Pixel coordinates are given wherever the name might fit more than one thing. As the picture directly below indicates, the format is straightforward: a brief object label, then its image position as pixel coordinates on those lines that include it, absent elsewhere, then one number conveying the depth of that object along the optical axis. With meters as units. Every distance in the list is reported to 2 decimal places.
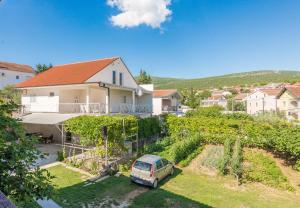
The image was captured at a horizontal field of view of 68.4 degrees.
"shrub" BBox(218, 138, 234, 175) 16.58
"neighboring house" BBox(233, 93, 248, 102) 88.61
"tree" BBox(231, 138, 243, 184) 15.80
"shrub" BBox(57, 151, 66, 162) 18.33
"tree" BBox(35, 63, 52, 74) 53.28
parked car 13.59
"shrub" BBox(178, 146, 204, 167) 18.27
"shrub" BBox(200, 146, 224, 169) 17.83
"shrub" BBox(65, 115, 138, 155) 17.08
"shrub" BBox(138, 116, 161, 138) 21.86
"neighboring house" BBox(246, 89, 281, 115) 58.89
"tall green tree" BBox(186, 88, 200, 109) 67.80
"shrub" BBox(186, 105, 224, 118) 29.91
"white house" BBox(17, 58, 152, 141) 22.84
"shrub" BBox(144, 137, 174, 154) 20.22
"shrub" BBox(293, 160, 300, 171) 16.38
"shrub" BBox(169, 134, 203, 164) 18.48
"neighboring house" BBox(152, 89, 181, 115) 50.09
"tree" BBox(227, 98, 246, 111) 75.00
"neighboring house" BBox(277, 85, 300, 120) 39.22
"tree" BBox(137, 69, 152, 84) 67.44
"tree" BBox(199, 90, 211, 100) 116.38
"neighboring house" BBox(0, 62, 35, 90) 49.91
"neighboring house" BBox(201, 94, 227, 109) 98.29
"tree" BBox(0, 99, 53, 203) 4.36
